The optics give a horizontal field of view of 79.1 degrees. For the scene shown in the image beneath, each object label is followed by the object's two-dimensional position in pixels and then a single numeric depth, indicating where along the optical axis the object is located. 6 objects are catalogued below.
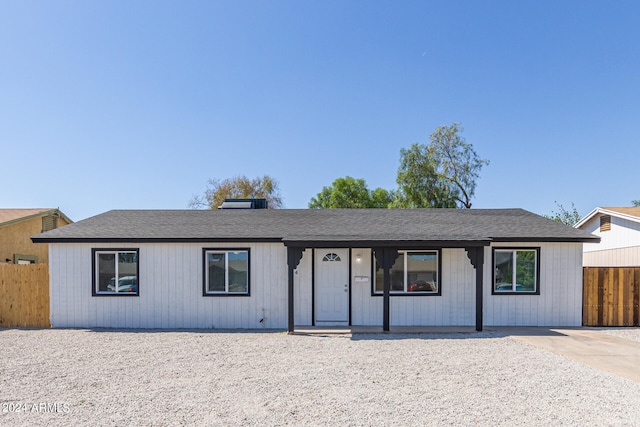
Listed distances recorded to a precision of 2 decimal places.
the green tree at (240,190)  37.94
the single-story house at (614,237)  16.09
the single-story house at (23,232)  15.49
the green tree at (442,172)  29.70
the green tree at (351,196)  45.62
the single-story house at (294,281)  10.09
